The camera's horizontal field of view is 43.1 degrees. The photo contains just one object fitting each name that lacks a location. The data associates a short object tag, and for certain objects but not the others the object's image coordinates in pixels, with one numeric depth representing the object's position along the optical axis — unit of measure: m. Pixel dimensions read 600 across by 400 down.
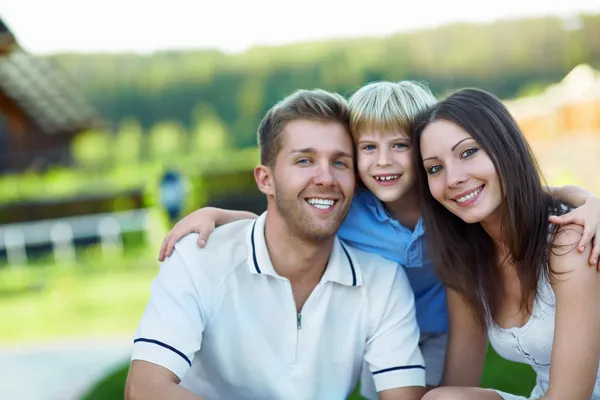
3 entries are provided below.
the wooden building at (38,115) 12.91
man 2.61
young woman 2.29
